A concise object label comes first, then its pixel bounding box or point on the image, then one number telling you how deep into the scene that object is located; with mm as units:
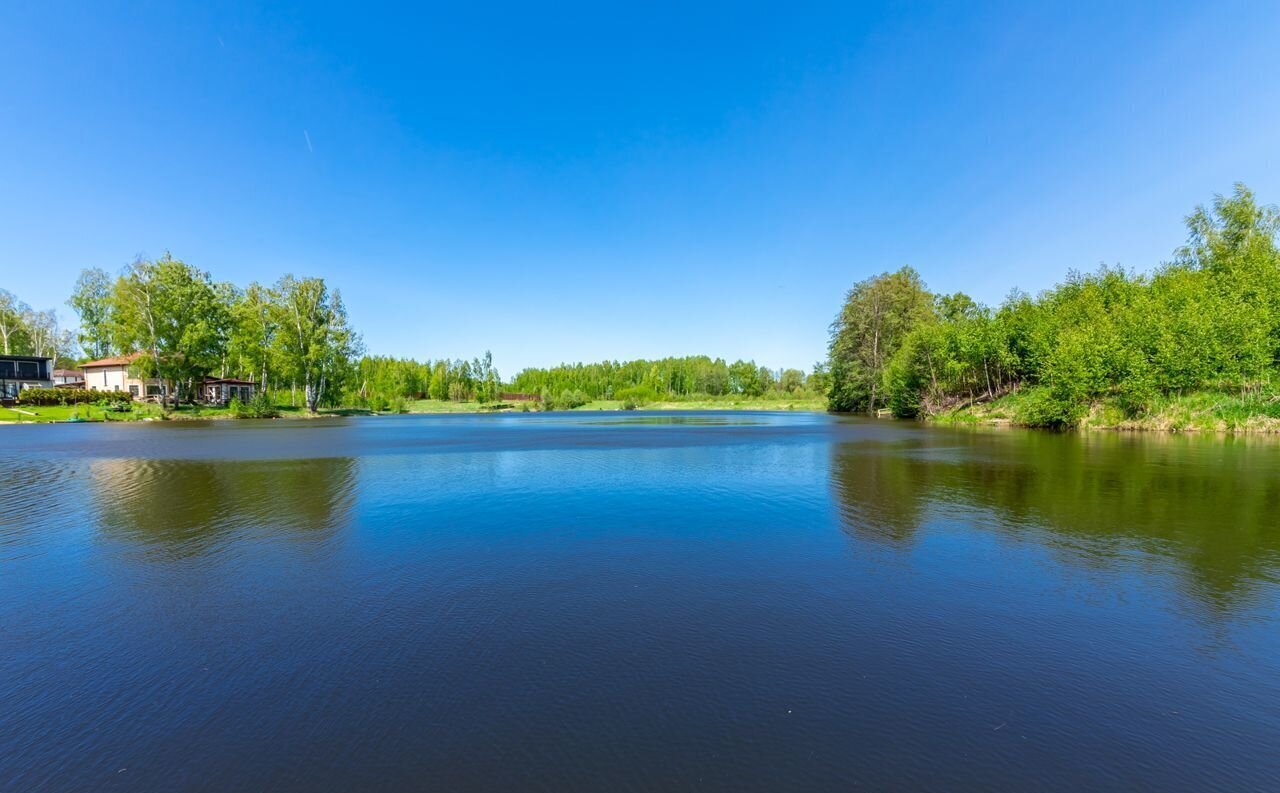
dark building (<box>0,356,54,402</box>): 64000
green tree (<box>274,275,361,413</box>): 67188
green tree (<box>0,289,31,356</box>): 76312
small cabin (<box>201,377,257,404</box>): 74938
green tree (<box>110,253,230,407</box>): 57188
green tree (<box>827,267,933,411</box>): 72375
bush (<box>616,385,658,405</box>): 139300
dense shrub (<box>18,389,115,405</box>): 56459
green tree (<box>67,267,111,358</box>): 76125
